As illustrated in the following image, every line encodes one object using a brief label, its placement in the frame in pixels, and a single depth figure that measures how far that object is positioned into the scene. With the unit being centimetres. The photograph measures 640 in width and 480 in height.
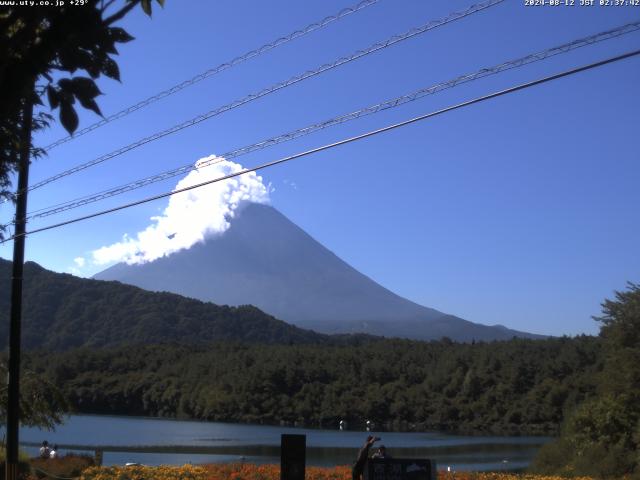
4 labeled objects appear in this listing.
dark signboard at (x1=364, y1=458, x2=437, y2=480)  1301
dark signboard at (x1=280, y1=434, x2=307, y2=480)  1323
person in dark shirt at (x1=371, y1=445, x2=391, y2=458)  1638
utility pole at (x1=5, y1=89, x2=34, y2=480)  1570
